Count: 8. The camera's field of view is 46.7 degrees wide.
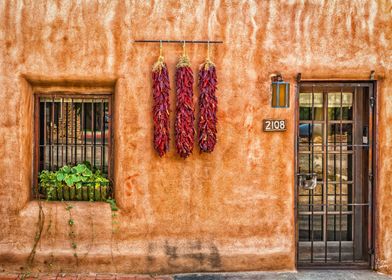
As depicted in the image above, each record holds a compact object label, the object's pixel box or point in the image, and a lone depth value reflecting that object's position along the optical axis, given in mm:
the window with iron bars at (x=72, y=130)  6273
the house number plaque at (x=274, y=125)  6082
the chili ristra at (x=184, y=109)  5883
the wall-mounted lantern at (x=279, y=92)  6047
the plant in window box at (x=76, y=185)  6156
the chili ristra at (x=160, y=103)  5883
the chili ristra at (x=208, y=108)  5895
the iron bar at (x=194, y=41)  6027
